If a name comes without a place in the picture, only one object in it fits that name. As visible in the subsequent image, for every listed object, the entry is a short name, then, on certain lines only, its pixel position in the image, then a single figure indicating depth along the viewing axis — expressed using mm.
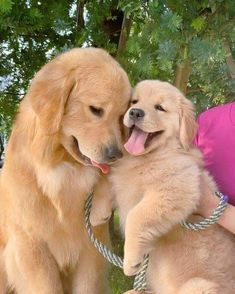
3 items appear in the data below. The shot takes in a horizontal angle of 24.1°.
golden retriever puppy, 2023
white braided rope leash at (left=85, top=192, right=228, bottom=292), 2098
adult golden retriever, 2186
